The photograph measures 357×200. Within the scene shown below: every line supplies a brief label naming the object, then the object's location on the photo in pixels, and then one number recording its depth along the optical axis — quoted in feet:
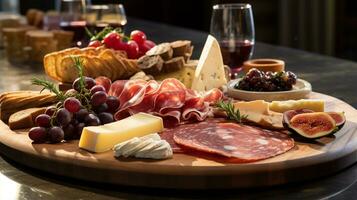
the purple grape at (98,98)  3.37
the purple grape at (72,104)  3.24
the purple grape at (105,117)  3.39
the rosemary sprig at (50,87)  3.38
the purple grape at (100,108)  3.42
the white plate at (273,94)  3.93
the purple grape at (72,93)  3.39
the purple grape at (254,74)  4.02
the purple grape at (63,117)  3.23
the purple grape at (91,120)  3.32
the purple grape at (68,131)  3.27
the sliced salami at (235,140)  2.95
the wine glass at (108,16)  5.57
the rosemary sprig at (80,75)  3.40
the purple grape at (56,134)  3.23
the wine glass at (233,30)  4.49
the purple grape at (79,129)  3.29
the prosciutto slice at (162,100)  3.53
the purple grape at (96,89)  3.43
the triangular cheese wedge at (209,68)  4.12
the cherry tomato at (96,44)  4.59
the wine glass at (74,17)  5.95
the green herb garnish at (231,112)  3.45
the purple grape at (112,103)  3.48
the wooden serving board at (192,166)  2.85
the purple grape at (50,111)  3.32
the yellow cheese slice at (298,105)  3.50
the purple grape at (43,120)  3.24
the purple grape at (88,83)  3.48
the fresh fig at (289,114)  3.23
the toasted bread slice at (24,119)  3.49
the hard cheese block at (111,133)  3.08
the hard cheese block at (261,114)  3.34
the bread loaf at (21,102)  3.65
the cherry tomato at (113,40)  4.52
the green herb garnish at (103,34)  4.77
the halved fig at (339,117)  3.24
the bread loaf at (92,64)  4.23
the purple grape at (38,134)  3.23
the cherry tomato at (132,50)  4.54
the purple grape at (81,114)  3.32
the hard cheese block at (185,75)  4.28
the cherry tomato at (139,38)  4.62
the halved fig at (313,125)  3.15
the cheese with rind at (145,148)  2.97
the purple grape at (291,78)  3.97
